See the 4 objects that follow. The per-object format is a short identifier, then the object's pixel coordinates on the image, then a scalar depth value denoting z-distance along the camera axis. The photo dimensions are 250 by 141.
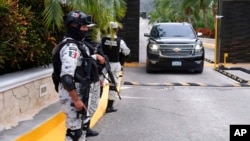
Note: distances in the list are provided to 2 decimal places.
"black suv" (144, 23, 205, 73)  14.76
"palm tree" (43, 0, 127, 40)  7.92
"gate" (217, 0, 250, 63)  18.33
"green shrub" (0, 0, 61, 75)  6.82
